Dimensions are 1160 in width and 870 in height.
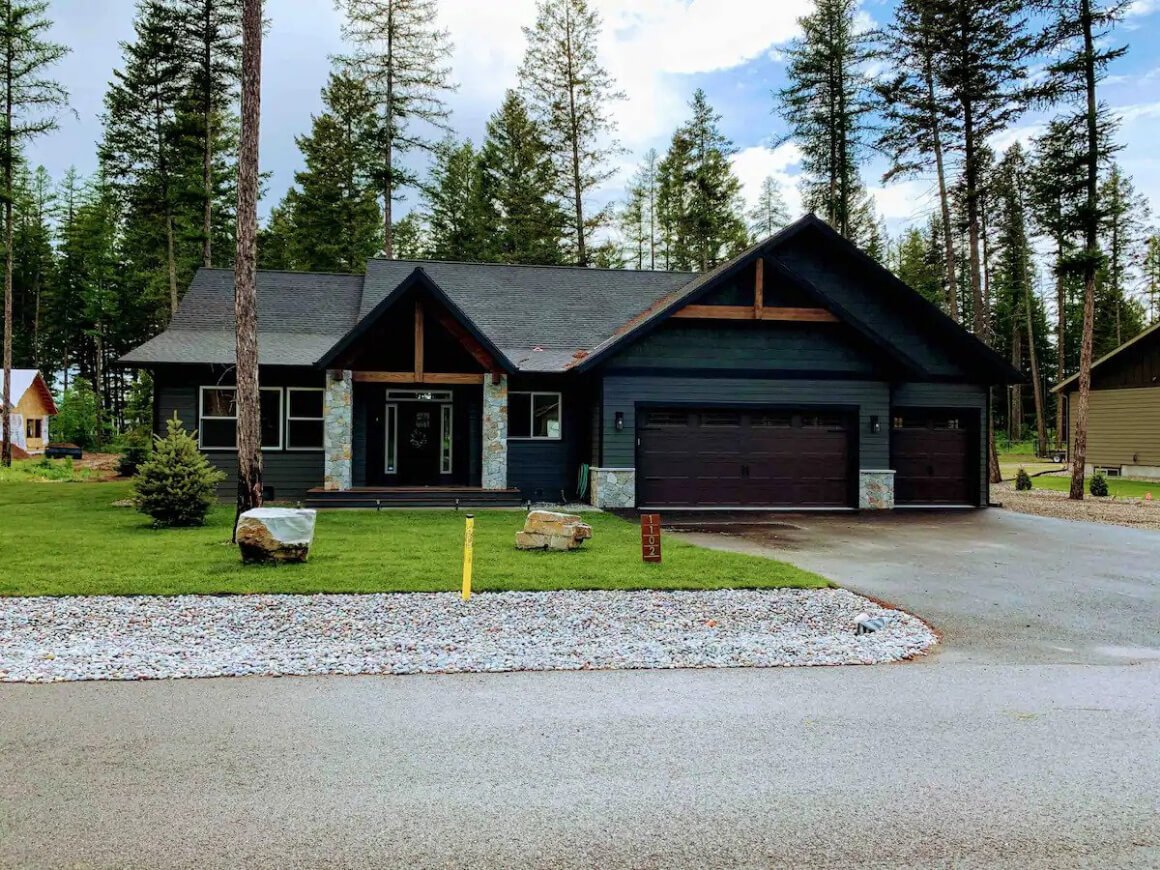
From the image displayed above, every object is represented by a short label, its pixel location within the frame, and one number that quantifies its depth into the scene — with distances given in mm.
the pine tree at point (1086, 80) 19156
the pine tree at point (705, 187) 34312
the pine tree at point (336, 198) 33750
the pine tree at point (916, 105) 22906
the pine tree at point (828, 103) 27328
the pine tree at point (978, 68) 21344
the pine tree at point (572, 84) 30172
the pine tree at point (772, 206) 42125
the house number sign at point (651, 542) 9594
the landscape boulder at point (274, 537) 9180
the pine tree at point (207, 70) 26922
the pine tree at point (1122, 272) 40594
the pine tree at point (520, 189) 31734
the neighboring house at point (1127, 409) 26500
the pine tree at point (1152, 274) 43875
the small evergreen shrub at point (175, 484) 12406
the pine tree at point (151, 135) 27391
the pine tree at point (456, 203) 36219
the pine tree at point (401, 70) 26578
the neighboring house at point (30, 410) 32562
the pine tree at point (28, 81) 25406
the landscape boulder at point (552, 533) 10430
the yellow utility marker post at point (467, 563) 7685
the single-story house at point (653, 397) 16359
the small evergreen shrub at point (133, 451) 20391
